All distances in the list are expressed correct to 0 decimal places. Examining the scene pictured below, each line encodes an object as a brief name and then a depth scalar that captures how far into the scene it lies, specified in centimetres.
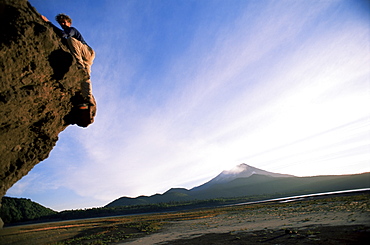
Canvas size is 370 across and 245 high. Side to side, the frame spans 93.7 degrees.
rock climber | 488
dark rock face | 347
